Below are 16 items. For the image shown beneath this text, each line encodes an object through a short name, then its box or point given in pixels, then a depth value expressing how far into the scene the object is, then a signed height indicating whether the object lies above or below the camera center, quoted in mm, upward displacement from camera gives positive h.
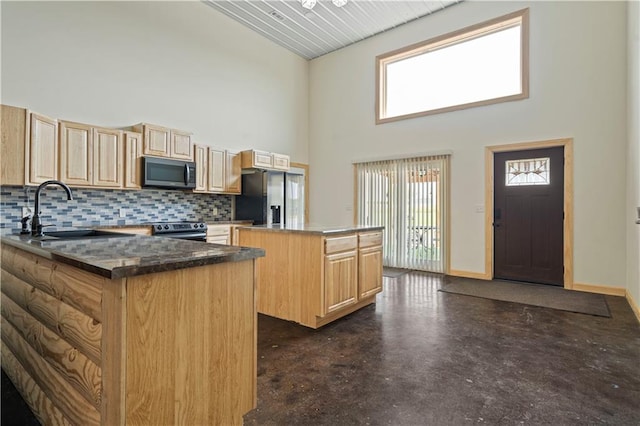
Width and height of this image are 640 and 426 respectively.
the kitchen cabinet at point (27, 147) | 2920 +626
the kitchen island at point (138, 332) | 1053 -463
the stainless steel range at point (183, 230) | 4039 -230
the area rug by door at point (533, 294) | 3449 -1011
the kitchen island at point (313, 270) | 2816 -546
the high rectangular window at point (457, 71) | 4750 +2397
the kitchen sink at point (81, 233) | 2841 -196
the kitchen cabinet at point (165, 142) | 4059 +955
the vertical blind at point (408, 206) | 5379 +124
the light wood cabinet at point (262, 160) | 5219 +900
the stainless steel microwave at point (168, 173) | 4012 +527
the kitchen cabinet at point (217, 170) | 4730 +665
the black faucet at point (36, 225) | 1999 -81
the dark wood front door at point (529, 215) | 4434 -22
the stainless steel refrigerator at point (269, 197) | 5020 +260
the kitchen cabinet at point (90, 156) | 3383 +642
